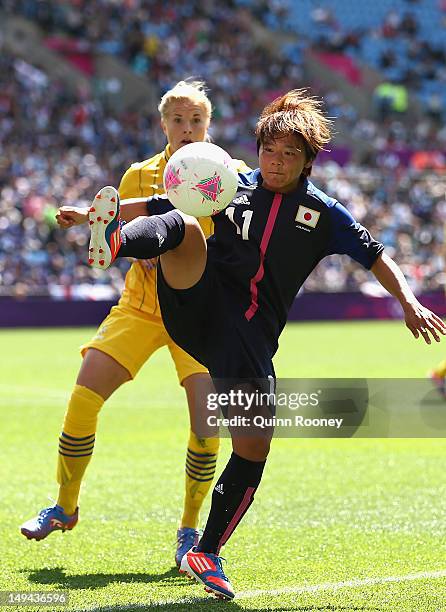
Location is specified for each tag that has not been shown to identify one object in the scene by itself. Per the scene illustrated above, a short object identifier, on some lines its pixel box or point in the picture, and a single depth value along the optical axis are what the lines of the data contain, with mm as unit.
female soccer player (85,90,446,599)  9367
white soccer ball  9102
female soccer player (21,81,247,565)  11195
